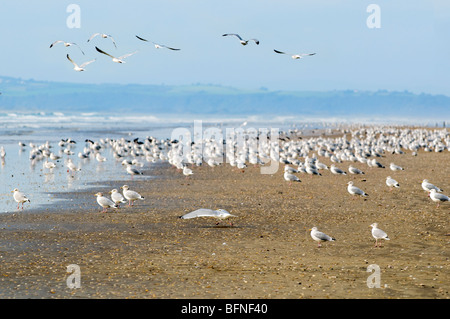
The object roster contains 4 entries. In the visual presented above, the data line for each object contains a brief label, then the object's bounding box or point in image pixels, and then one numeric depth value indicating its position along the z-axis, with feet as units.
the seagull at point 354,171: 91.40
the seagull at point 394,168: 96.52
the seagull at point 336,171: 91.77
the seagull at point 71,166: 93.98
